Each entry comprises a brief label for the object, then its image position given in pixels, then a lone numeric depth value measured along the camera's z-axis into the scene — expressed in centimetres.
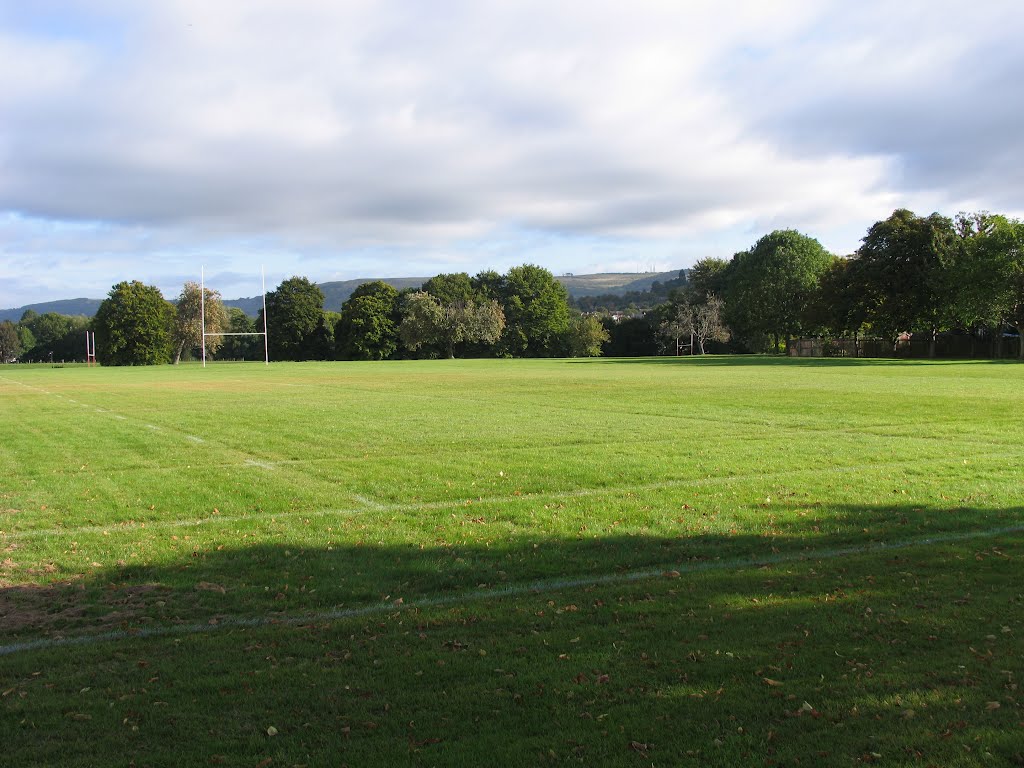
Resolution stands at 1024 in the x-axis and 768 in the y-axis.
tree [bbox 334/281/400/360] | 10869
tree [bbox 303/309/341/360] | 11612
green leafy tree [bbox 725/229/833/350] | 9488
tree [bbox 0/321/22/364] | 16925
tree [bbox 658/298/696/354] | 10812
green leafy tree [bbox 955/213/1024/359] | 6291
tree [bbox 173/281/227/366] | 10594
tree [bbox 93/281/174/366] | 9856
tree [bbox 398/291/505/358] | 10450
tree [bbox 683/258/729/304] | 11562
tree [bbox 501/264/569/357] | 11700
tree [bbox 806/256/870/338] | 7625
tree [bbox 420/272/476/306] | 11336
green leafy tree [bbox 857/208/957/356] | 7075
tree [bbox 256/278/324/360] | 11519
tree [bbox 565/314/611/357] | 11431
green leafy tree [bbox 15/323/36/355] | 17175
